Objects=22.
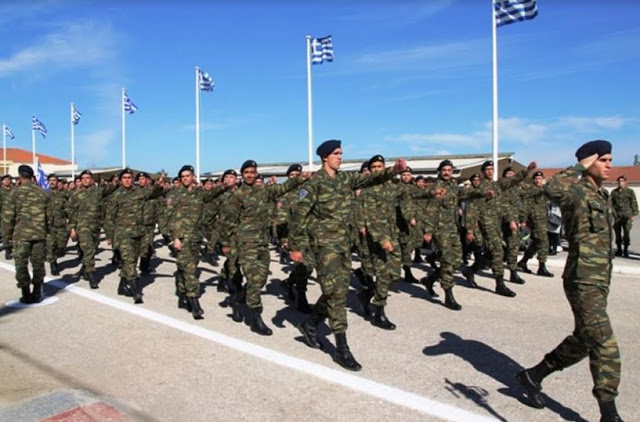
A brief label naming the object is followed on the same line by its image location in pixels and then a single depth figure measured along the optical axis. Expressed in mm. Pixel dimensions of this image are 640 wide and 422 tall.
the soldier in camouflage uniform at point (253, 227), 6012
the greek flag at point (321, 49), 18391
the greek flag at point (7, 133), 39656
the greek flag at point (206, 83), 24609
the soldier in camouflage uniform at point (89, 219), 9023
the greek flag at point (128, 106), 28797
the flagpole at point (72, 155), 34178
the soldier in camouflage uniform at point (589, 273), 3424
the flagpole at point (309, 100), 18345
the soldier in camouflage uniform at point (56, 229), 10367
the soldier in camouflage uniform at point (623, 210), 12359
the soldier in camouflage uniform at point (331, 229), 4887
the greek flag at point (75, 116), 32438
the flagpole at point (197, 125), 24703
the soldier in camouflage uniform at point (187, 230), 6766
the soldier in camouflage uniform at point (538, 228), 9438
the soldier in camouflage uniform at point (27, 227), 7348
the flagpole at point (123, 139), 29203
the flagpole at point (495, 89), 12425
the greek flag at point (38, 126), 35281
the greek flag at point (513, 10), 12172
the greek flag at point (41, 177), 21125
